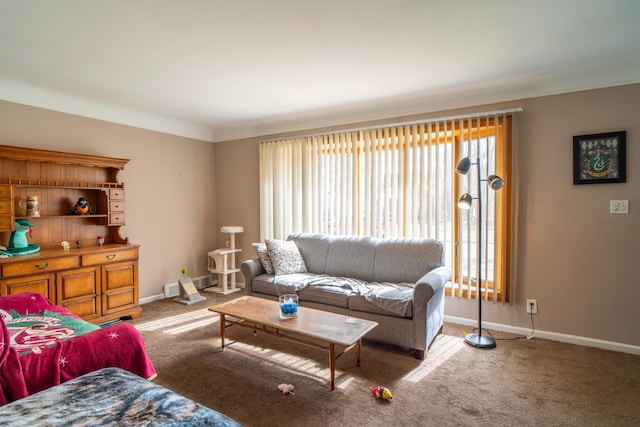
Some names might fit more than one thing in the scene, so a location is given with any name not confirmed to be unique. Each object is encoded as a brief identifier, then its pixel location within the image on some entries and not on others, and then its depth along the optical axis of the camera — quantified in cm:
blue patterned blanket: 116
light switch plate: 294
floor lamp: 306
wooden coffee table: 234
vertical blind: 345
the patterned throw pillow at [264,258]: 392
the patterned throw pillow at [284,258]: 390
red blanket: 159
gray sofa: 287
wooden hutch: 316
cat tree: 493
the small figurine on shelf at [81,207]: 375
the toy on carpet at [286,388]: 232
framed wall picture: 293
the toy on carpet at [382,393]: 225
